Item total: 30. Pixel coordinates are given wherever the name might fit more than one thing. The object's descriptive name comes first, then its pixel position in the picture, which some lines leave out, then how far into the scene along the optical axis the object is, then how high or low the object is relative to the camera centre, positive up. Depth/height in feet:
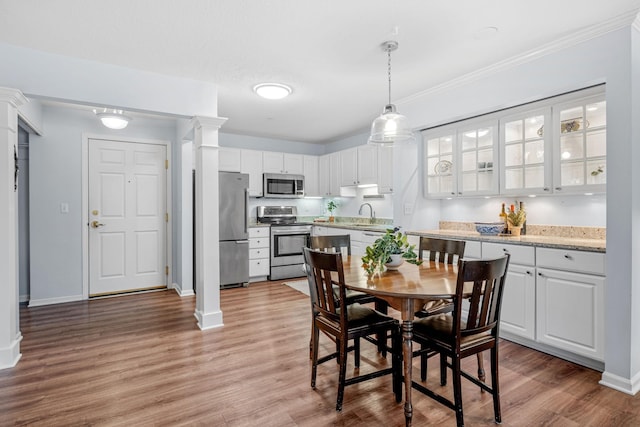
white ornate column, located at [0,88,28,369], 8.37 -0.30
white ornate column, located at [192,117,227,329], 11.14 -0.21
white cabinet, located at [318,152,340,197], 19.42 +2.33
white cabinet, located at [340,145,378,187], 16.87 +2.52
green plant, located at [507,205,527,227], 10.61 -0.12
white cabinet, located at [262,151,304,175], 19.10 +2.96
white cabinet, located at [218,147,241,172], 17.83 +2.89
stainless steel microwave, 18.93 +1.60
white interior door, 14.75 -0.11
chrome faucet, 18.42 -0.09
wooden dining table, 5.87 -1.36
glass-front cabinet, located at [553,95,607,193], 8.70 +1.82
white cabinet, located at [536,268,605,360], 7.84 -2.40
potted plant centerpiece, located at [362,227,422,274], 7.35 -0.90
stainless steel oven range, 17.98 -1.70
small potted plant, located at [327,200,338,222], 20.92 +0.46
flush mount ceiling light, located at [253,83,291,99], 11.21 +4.15
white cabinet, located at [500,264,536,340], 9.05 -2.47
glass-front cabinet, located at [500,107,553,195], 9.78 +1.85
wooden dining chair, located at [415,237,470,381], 7.58 -1.16
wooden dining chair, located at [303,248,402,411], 6.46 -2.23
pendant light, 8.24 +2.13
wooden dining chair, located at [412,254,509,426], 5.65 -2.11
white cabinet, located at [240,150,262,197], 18.43 +2.51
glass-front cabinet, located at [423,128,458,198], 12.50 +1.93
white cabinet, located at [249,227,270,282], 17.38 -2.06
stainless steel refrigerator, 16.33 -0.75
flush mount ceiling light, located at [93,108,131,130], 13.41 +3.83
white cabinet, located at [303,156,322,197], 20.52 +2.24
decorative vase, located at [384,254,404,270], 7.53 -1.09
